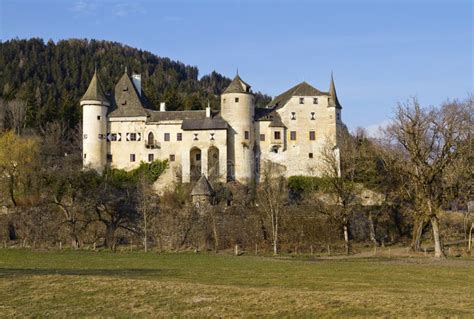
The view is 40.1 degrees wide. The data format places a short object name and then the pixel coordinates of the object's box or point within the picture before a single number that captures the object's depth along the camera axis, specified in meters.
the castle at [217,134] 69.88
